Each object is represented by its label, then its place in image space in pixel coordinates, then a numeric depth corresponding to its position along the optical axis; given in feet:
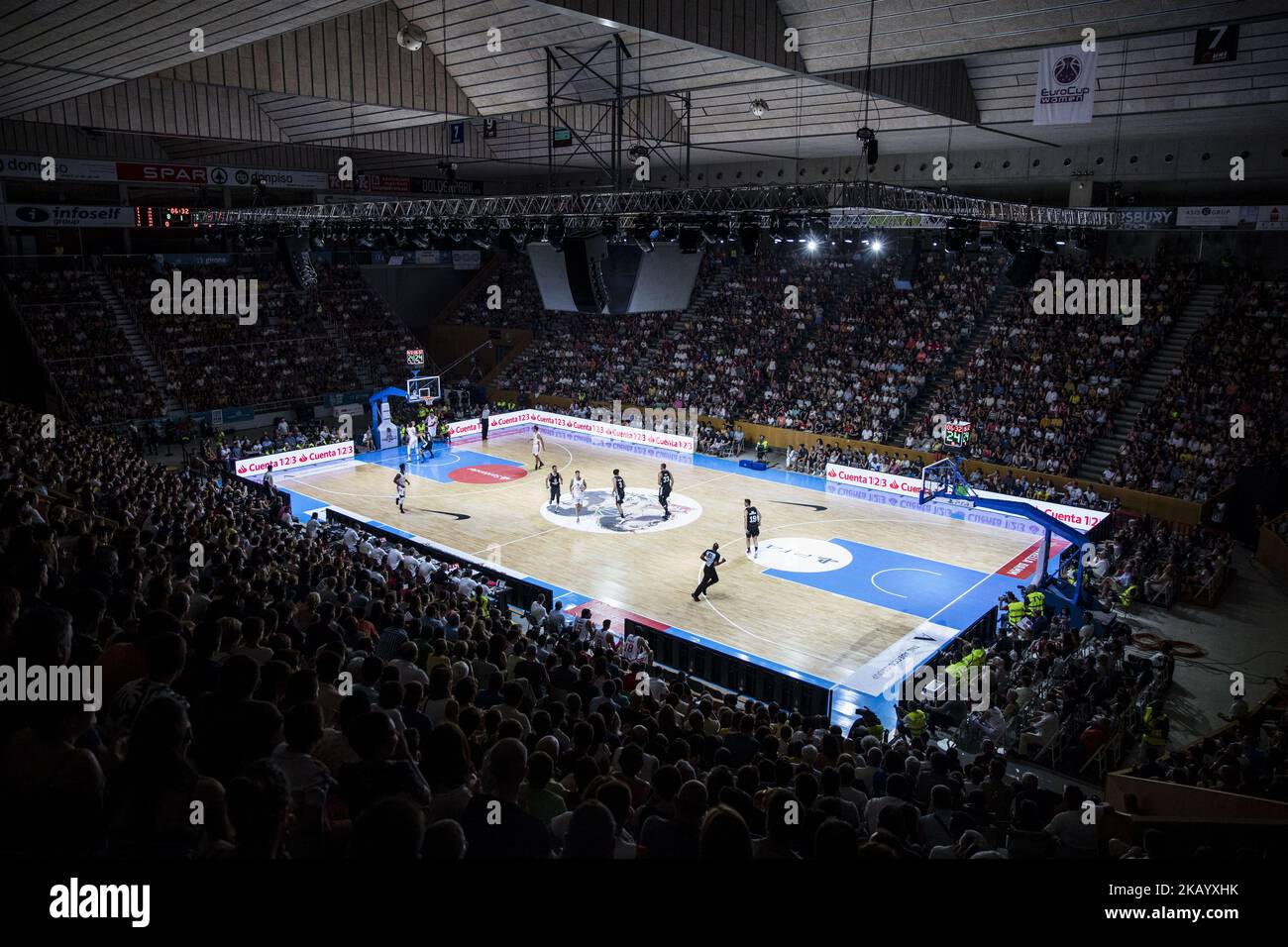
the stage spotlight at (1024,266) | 78.95
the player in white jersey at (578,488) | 81.37
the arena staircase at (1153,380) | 86.10
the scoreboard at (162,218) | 104.42
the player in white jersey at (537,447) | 97.83
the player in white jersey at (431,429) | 106.63
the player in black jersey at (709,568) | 59.06
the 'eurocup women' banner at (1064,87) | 51.19
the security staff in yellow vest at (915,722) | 40.19
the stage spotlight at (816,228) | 69.82
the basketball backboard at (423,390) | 112.37
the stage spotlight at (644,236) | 70.53
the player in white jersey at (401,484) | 81.76
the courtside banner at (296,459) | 93.25
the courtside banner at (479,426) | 115.96
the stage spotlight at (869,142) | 52.21
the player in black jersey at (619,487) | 78.34
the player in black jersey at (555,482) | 82.74
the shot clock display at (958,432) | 80.43
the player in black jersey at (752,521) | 67.33
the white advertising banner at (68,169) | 96.94
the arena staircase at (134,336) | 110.73
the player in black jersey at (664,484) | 78.79
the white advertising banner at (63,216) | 107.04
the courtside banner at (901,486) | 76.18
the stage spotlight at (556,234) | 78.18
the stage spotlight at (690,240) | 71.20
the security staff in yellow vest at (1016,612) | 53.83
